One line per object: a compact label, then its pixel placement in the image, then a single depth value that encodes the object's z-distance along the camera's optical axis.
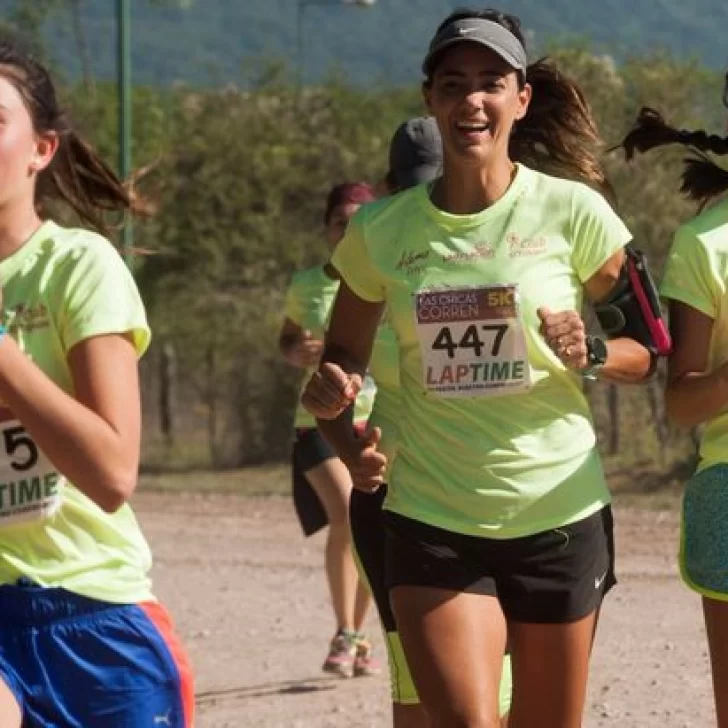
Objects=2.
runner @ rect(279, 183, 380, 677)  19.17
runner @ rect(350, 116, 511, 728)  12.34
